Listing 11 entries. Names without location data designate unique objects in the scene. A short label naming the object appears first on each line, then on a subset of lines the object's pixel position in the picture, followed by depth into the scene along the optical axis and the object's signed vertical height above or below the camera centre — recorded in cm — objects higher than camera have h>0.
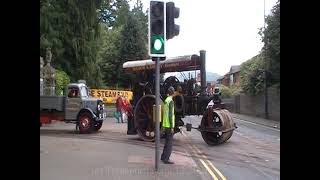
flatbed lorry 2214 -64
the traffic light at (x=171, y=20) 1172 +161
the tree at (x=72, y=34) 3064 +365
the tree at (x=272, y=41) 3528 +350
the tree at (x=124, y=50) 4928 +411
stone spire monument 2792 +84
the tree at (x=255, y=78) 4304 +131
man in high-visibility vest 1266 -70
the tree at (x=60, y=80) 3139 +83
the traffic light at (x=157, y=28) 1151 +141
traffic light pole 1142 -47
